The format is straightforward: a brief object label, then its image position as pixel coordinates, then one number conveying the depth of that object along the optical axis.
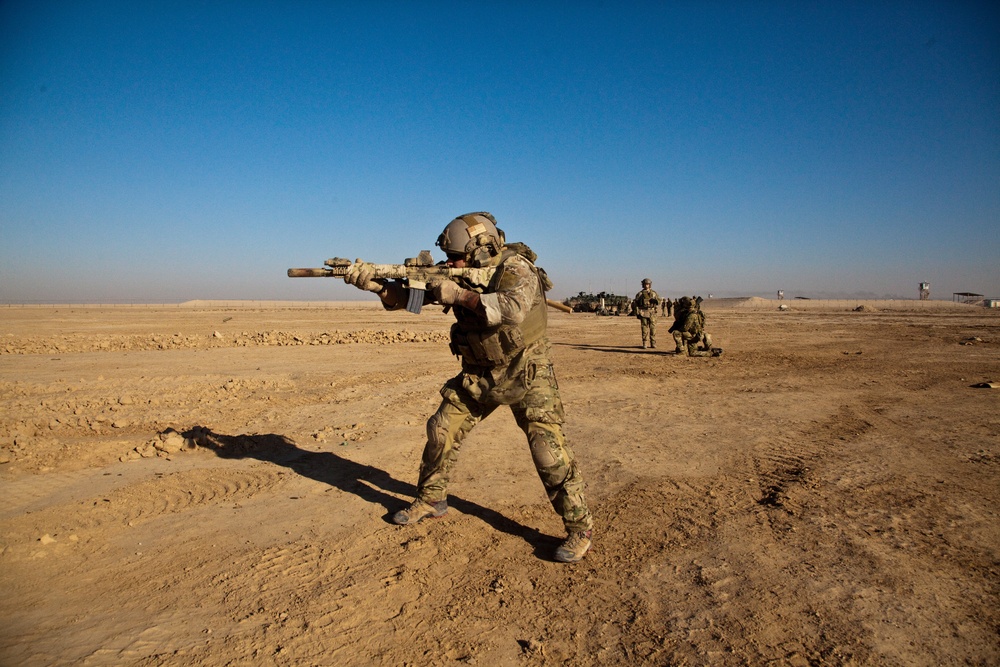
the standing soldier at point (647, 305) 17.44
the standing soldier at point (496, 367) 3.91
